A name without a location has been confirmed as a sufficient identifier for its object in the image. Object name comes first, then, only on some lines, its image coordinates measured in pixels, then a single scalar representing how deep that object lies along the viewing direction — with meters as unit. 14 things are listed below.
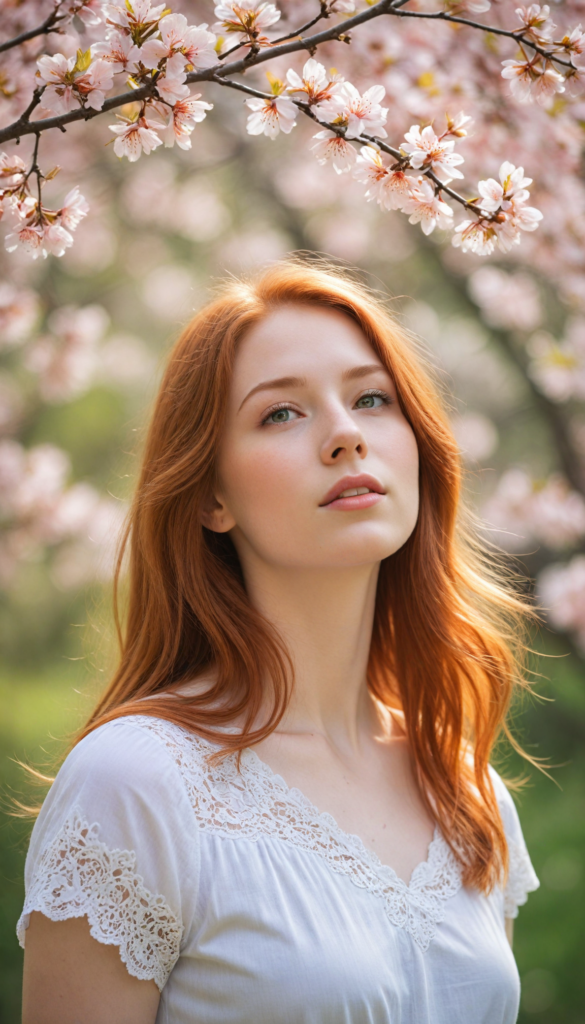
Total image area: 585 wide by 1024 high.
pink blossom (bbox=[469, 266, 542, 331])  3.66
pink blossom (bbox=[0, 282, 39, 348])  2.70
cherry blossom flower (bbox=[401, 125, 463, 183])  2.01
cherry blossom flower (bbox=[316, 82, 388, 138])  2.00
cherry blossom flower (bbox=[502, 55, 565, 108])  2.02
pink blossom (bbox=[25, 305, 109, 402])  3.52
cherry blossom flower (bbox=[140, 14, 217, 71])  1.95
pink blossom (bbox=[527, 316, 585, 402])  2.99
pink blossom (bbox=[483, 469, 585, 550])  3.38
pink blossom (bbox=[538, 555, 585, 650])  3.30
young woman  1.99
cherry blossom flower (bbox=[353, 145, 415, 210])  2.02
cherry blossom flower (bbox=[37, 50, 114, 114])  1.96
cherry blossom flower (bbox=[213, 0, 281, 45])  1.98
